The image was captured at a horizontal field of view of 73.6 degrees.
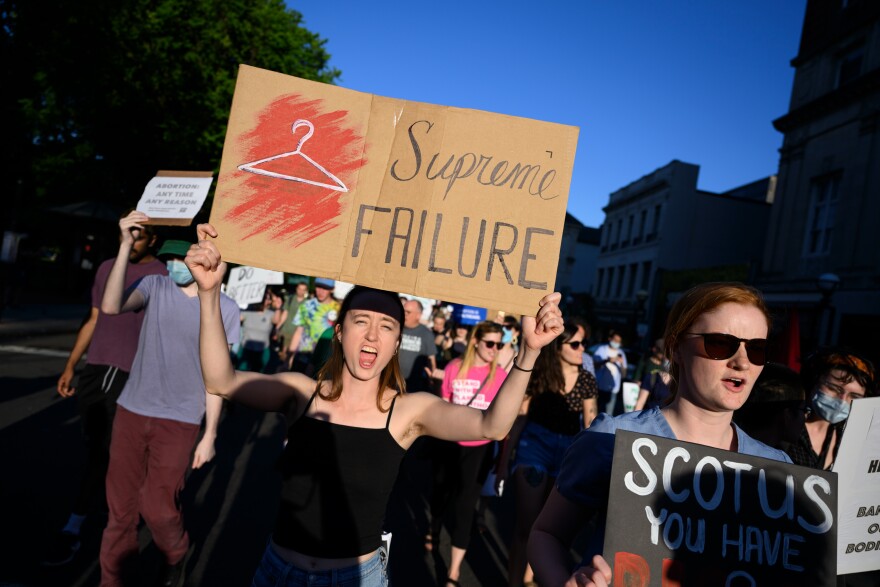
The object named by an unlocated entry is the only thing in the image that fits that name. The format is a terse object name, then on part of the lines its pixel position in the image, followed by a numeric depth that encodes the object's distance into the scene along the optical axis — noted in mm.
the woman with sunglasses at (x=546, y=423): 4102
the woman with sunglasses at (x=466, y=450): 4625
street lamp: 12344
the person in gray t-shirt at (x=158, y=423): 3260
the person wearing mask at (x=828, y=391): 3088
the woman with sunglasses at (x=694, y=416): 1788
